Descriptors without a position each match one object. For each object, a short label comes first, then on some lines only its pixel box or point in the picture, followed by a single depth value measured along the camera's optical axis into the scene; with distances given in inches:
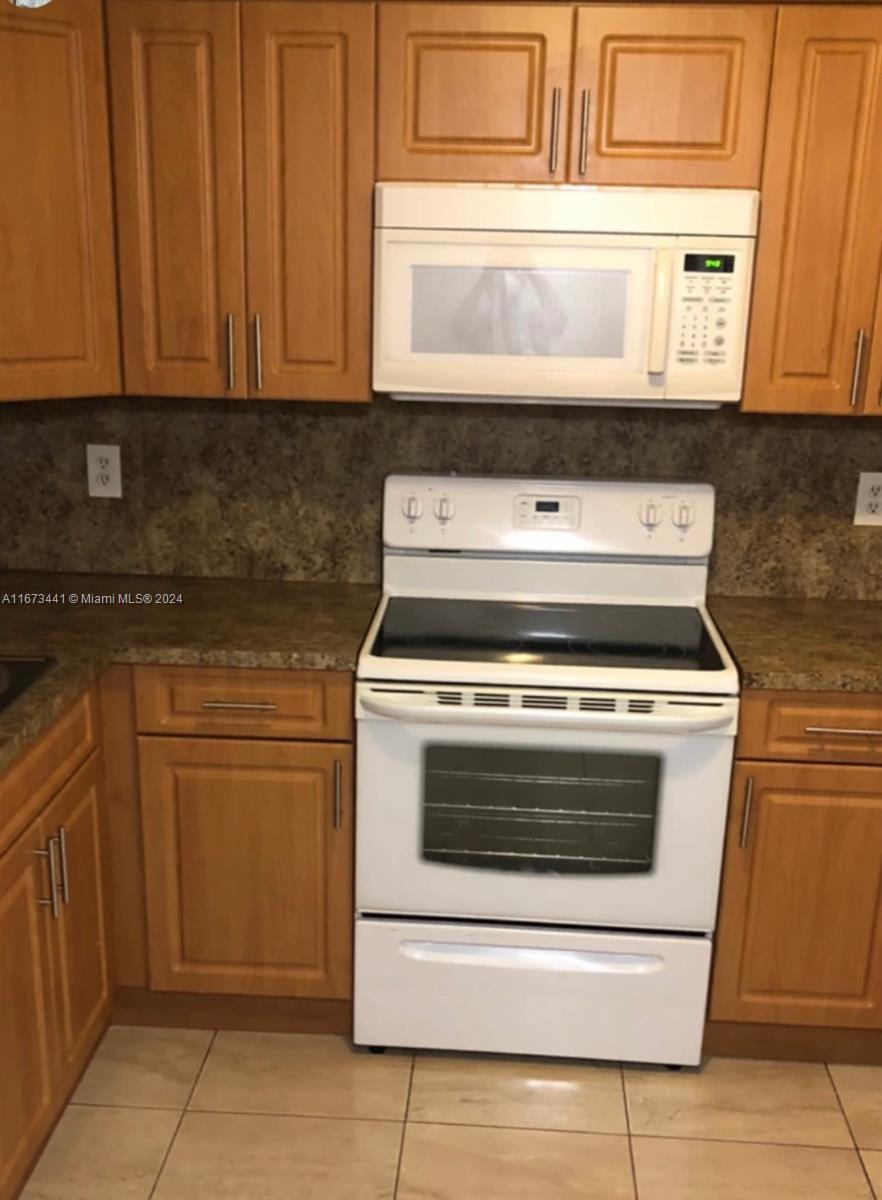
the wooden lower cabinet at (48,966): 65.9
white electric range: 77.5
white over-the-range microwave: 77.6
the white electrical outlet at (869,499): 94.0
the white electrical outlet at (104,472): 97.1
